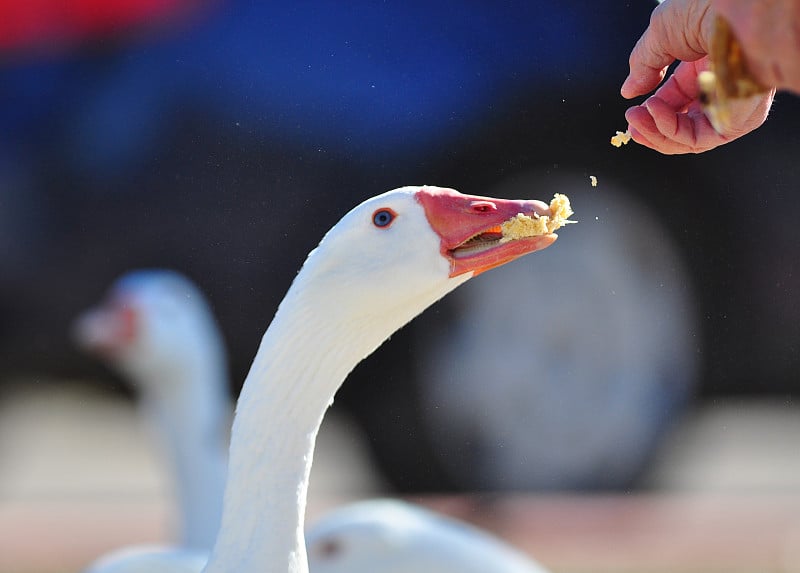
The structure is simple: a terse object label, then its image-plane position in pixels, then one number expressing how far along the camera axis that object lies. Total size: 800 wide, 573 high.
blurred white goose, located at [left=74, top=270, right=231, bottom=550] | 11.12
